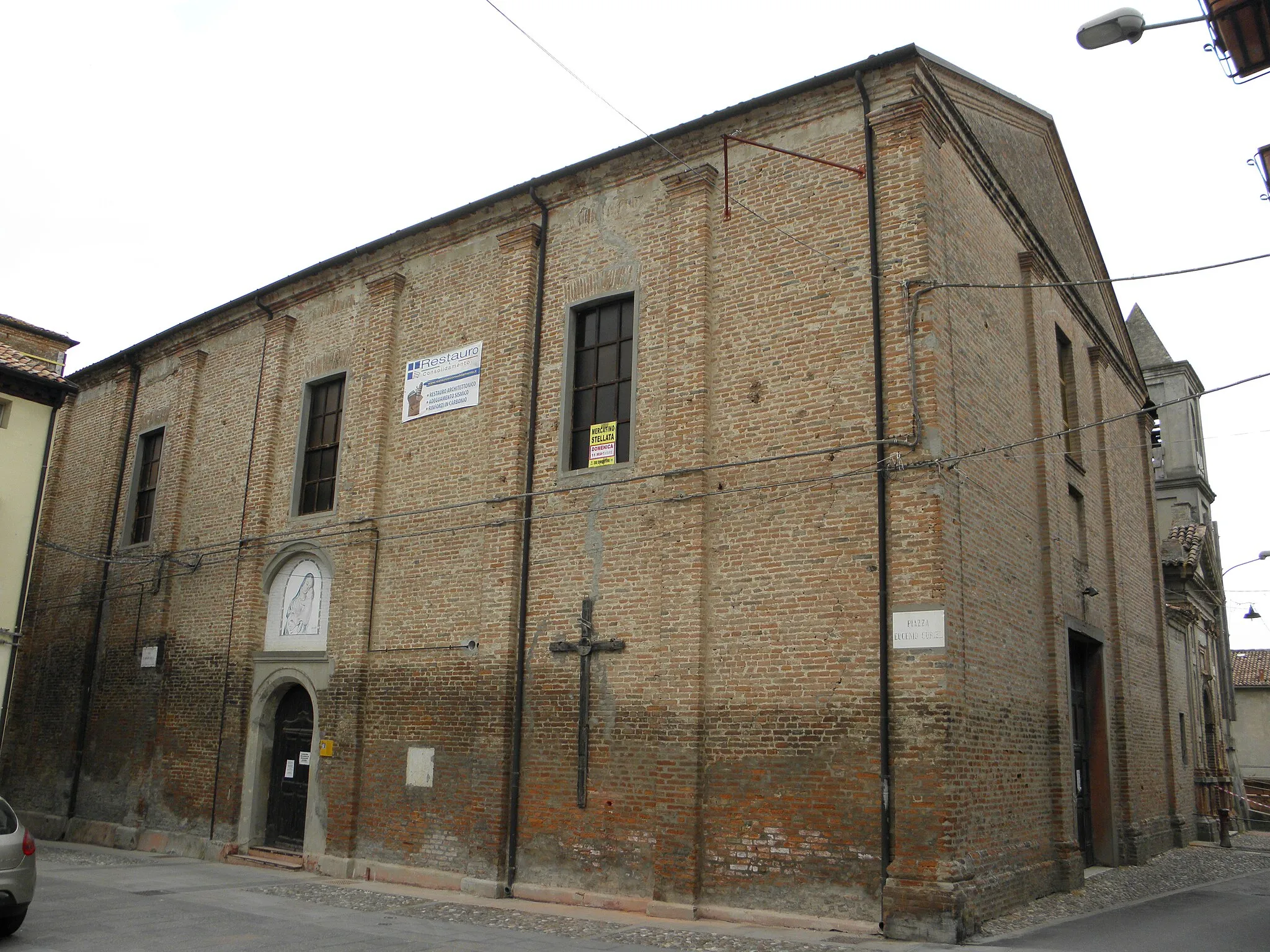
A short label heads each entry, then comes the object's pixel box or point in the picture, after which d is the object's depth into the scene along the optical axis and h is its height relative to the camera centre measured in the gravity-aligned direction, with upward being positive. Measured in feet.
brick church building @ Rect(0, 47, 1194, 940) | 32.78 +7.14
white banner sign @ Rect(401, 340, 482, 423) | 45.88 +15.54
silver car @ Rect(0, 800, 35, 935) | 28.50 -4.32
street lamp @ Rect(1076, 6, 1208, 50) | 24.29 +16.84
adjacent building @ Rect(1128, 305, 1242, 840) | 68.85 +11.96
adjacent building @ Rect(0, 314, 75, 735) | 48.93 +12.28
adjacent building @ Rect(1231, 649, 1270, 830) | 122.93 +4.78
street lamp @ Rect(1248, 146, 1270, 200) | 28.68 +16.33
